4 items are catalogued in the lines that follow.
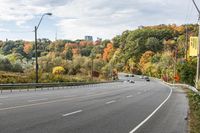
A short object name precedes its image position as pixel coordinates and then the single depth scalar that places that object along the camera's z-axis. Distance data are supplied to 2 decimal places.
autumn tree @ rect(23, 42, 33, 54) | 198.12
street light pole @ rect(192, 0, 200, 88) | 48.91
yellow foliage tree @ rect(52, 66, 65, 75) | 128.85
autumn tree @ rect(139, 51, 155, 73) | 190.40
